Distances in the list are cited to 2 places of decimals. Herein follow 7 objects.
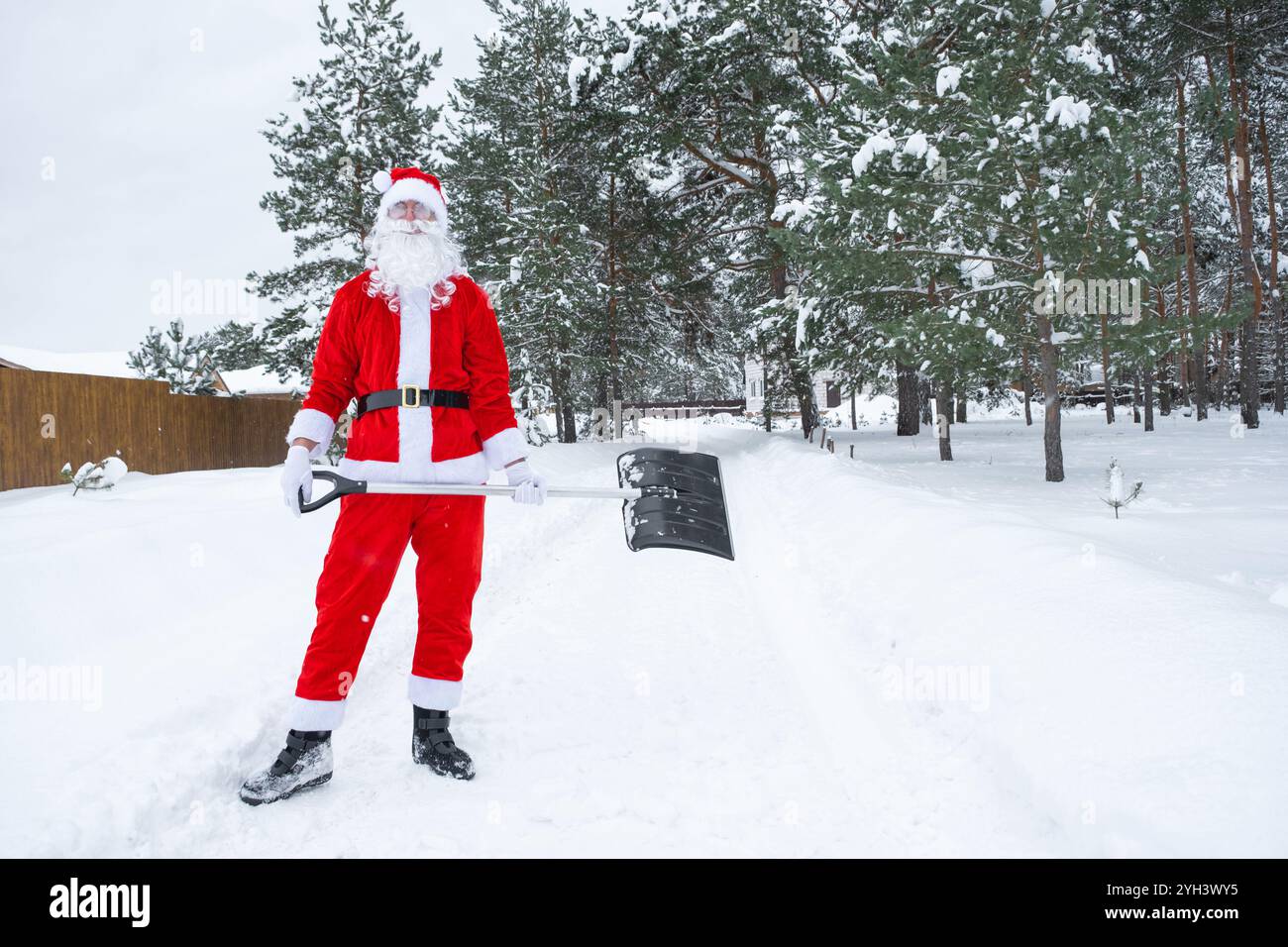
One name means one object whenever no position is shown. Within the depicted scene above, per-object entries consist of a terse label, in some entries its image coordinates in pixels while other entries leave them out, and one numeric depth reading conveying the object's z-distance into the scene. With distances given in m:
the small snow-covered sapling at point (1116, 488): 7.09
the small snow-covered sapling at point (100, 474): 7.95
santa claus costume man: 2.98
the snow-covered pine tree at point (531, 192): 19.69
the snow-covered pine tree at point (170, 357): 23.94
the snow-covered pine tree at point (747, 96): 17.25
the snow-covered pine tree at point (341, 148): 16.23
